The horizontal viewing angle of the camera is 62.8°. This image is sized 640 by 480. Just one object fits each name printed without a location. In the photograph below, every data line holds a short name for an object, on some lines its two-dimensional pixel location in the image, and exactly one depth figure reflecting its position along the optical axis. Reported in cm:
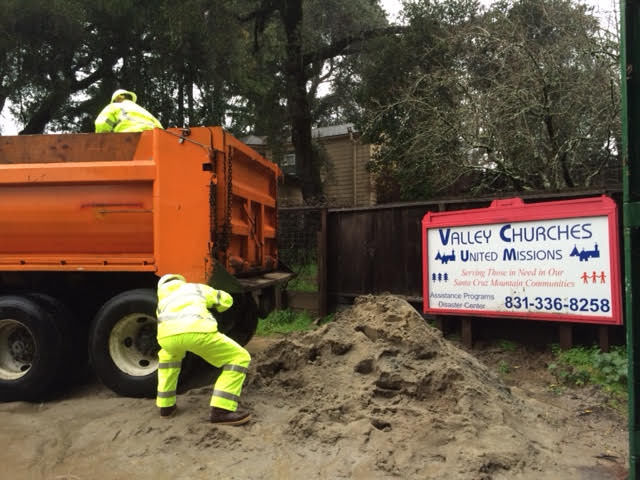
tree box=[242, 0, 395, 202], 1470
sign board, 498
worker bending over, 399
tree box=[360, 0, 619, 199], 774
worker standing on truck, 539
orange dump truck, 466
